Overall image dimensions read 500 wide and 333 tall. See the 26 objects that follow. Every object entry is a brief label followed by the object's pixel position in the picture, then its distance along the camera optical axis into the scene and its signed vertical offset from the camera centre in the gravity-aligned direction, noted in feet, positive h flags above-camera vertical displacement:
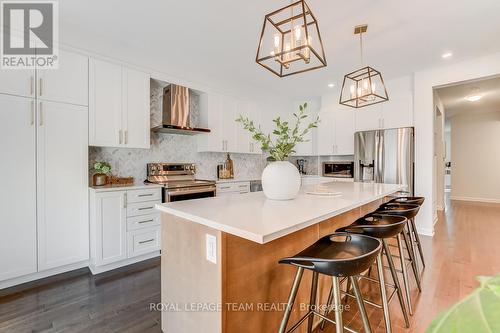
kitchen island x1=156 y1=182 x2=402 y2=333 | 3.88 -1.69
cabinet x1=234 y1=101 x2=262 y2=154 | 14.97 +2.16
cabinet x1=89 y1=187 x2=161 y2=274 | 8.83 -2.35
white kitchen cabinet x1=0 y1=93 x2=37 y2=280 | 7.55 -0.67
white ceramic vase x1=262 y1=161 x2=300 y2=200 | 5.81 -0.34
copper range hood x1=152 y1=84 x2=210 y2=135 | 11.58 +2.73
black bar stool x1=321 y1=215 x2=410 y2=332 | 4.77 -1.36
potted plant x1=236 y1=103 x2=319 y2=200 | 5.81 -0.14
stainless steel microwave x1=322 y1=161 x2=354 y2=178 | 15.57 -0.22
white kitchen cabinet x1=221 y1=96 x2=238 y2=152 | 14.14 +2.61
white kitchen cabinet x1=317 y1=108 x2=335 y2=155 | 15.96 +2.20
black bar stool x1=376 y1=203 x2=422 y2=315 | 6.16 -1.85
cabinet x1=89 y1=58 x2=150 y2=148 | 9.48 +2.52
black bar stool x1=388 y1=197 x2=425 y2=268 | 7.75 -1.19
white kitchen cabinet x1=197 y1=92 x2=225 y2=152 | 13.44 +2.44
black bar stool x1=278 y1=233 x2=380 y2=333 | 3.32 -1.48
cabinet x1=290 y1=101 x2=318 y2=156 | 17.39 +3.03
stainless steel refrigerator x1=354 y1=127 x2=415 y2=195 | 12.48 +0.50
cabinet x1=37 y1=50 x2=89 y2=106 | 8.32 +3.07
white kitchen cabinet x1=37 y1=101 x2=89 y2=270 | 8.24 -0.61
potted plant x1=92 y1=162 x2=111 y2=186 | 9.75 -0.30
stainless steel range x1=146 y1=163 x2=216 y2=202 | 10.57 -0.73
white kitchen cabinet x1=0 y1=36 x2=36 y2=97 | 7.62 +2.74
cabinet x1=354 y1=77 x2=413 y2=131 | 12.93 +3.11
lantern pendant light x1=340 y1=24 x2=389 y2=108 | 8.25 +2.79
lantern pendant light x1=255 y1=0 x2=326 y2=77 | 5.10 +2.82
